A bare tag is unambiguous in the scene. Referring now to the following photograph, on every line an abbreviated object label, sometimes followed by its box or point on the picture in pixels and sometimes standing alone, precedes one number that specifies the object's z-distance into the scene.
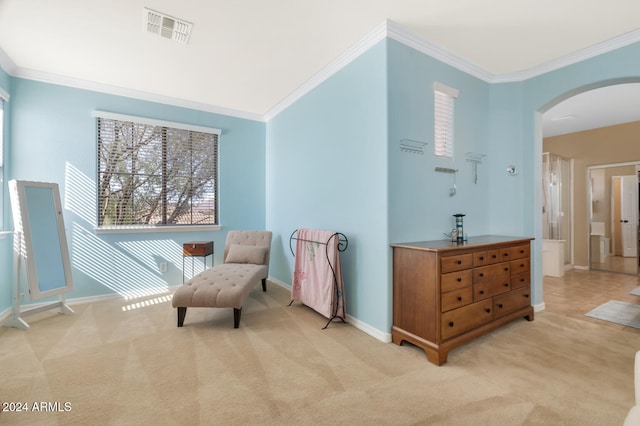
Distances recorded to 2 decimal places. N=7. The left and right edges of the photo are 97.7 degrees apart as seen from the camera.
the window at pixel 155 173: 3.71
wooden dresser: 2.14
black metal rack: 2.81
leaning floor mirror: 2.85
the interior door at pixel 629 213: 5.55
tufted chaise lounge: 2.69
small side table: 3.79
